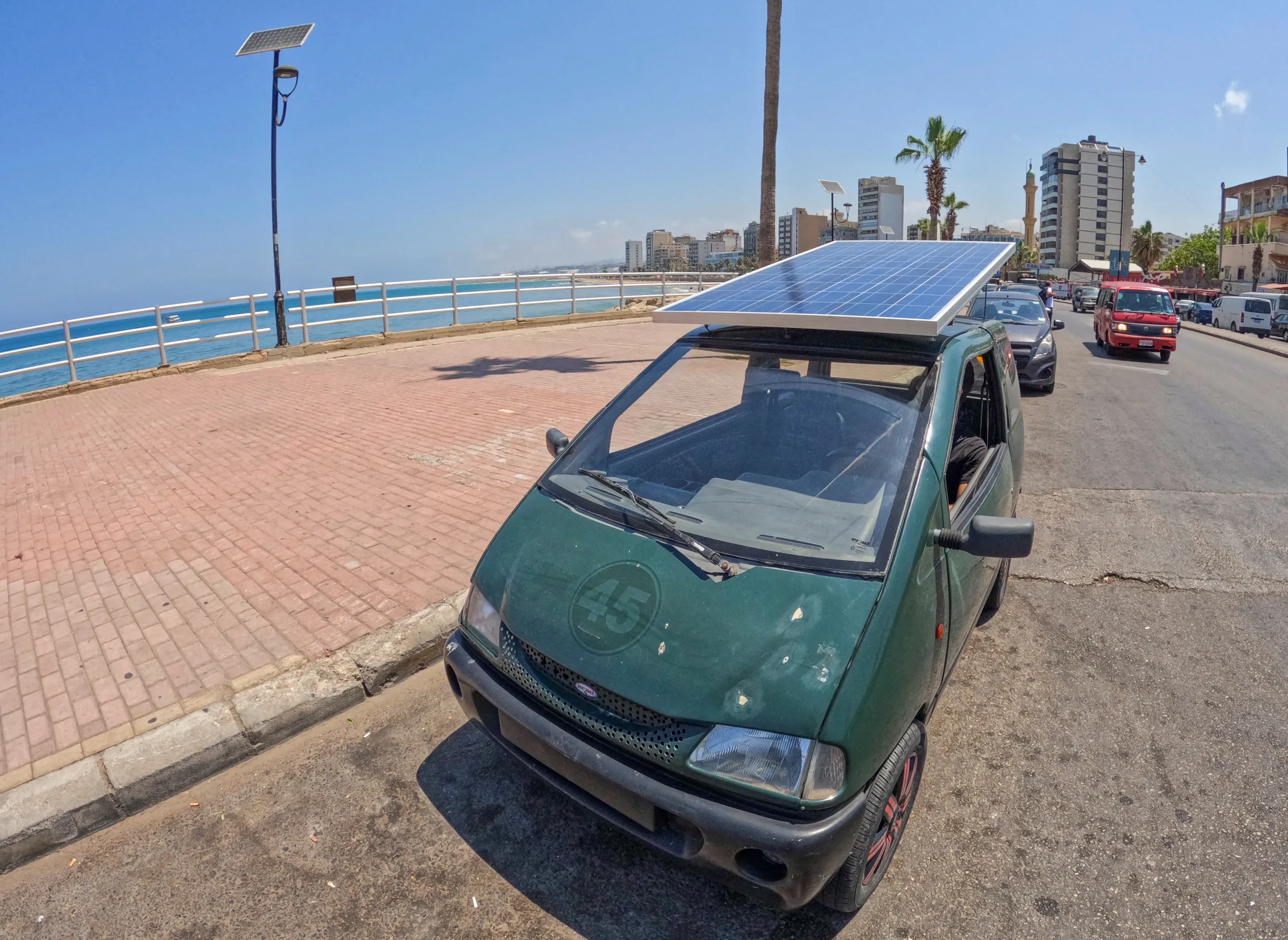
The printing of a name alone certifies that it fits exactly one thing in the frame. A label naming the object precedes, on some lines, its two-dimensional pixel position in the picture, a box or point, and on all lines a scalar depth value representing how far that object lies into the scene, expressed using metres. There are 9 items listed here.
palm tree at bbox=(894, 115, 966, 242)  40.34
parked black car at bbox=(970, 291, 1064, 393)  11.56
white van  30.84
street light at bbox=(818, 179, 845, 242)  23.34
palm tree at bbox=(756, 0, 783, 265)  15.51
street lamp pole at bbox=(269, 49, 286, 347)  14.48
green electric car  2.01
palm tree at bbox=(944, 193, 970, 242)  54.33
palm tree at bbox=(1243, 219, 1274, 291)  65.44
